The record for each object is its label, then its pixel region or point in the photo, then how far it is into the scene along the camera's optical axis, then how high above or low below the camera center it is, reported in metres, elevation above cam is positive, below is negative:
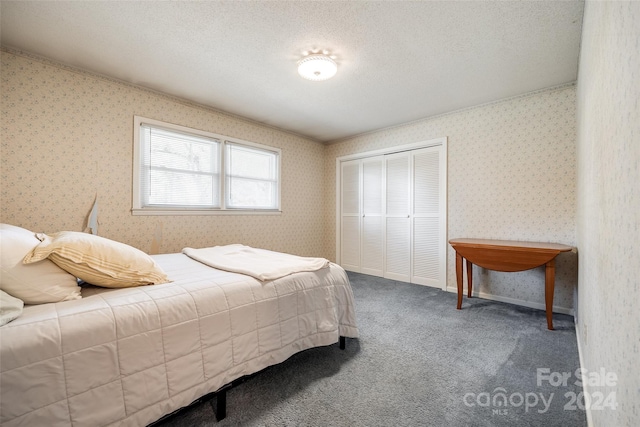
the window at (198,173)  3.00 +0.55
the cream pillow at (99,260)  1.25 -0.24
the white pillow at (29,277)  1.11 -0.28
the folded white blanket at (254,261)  1.74 -0.37
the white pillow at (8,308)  0.96 -0.36
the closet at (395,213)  3.72 +0.03
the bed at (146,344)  0.91 -0.57
